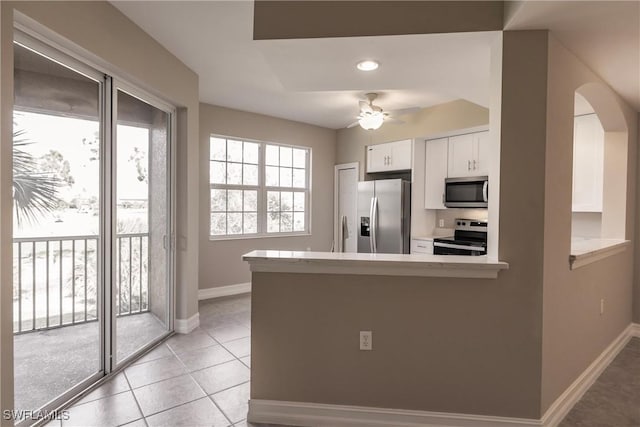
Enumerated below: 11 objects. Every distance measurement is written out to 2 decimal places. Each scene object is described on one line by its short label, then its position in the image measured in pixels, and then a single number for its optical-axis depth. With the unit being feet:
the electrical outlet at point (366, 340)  6.52
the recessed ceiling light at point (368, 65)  7.40
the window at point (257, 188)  15.76
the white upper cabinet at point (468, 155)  13.55
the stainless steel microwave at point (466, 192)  13.16
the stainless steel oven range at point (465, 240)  13.24
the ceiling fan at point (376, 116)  11.38
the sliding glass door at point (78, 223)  6.47
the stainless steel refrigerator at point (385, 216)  15.25
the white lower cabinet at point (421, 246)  14.70
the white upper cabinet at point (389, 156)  15.85
